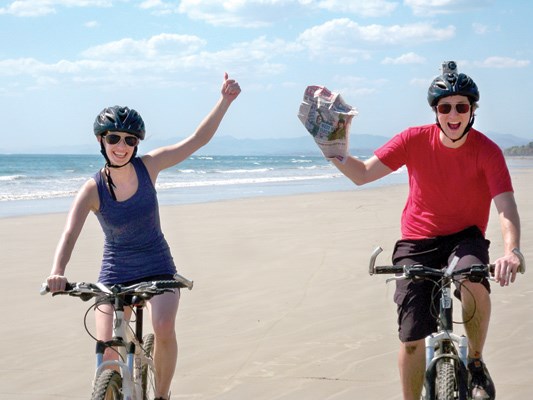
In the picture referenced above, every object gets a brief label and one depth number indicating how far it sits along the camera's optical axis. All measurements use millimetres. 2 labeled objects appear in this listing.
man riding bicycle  4379
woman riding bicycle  4492
